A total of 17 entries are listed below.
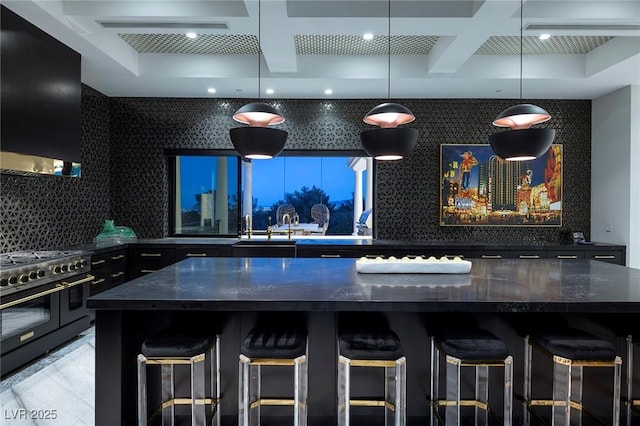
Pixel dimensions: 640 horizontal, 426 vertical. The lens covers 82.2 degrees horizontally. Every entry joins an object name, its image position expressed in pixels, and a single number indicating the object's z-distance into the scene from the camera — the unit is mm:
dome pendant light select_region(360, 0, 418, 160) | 2383
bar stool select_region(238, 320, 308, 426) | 1817
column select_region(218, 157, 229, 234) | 5504
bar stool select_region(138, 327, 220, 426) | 1834
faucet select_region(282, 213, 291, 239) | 5205
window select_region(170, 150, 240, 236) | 5457
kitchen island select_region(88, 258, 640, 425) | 1759
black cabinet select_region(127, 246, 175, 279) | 4695
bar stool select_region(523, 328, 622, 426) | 1854
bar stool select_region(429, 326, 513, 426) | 1833
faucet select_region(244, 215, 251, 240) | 5158
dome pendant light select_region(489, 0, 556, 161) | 2379
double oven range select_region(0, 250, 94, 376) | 2850
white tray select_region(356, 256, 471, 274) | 2527
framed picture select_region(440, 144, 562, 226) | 5093
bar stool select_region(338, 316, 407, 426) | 1812
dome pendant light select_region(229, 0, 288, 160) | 2328
